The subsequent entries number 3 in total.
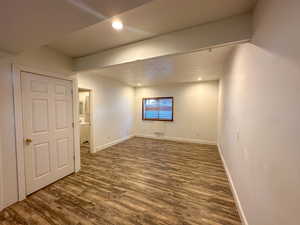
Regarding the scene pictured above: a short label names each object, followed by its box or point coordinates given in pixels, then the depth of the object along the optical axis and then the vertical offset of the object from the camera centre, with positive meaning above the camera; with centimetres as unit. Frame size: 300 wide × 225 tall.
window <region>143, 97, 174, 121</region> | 563 -9
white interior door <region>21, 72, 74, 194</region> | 207 -42
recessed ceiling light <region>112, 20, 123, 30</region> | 156 +102
